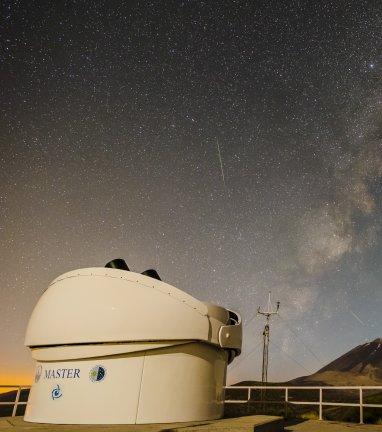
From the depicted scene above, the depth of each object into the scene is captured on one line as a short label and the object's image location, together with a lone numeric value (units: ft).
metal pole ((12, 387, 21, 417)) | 25.78
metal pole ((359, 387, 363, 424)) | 27.15
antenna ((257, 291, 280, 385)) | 128.47
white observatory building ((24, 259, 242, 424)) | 15.55
